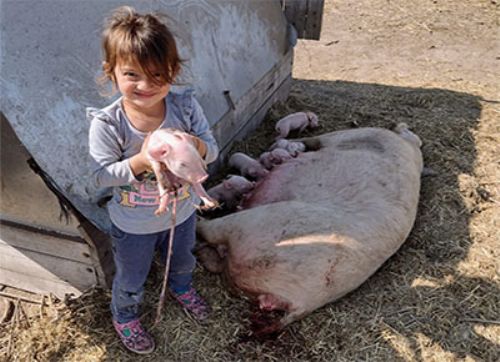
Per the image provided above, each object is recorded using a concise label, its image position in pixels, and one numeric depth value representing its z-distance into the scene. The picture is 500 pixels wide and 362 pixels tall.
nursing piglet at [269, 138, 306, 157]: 4.37
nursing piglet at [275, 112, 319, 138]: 4.86
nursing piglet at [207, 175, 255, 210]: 3.88
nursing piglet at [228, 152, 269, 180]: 4.16
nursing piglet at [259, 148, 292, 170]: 4.20
